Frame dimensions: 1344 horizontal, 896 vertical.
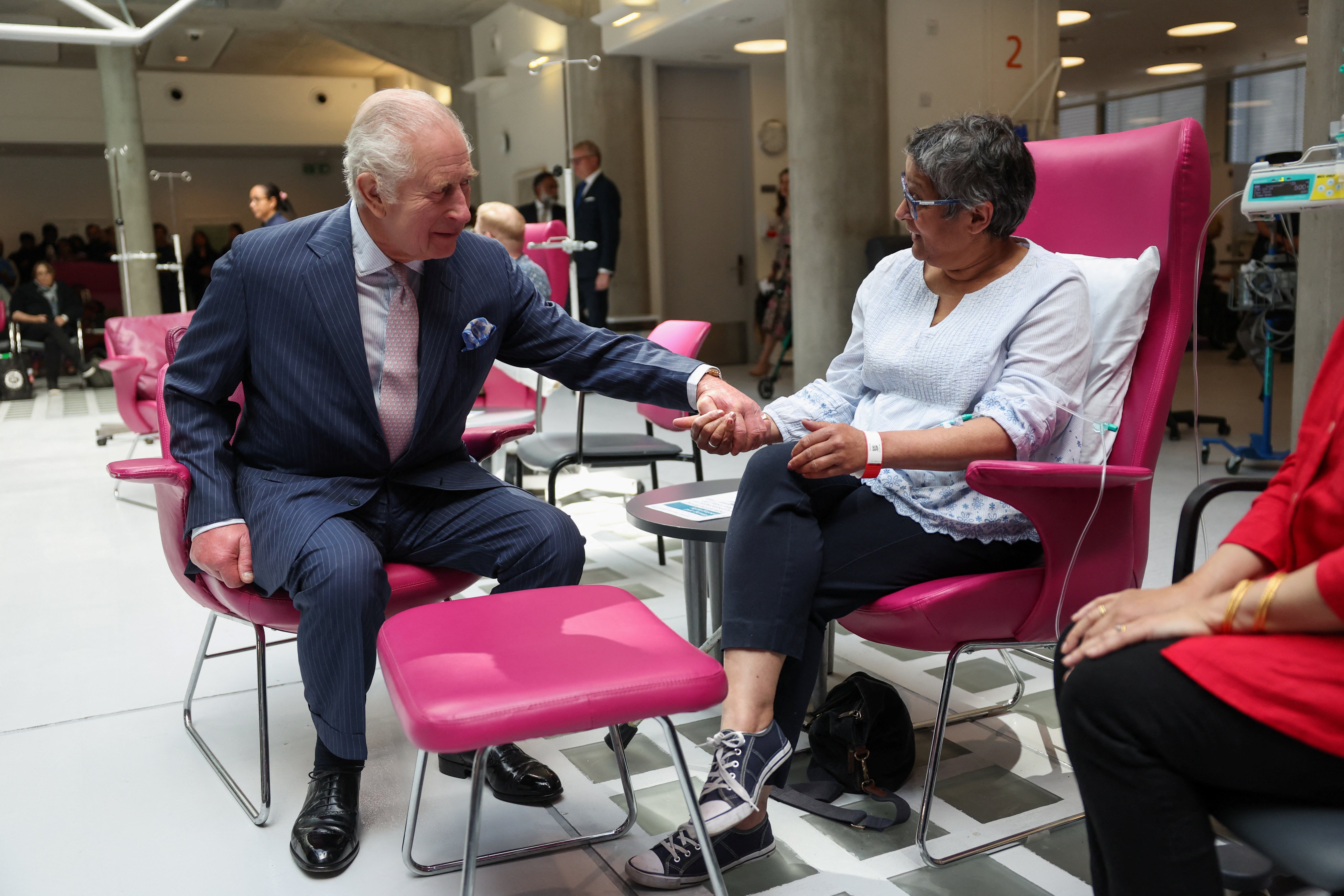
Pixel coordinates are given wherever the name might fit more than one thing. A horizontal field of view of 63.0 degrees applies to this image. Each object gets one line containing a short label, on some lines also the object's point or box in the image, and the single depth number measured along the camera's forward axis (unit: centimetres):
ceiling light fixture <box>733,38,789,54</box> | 962
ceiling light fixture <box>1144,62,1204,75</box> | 1345
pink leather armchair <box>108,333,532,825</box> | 195
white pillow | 195
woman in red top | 111
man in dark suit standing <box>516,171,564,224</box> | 783
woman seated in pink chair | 175
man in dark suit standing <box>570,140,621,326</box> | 791
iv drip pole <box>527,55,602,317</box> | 495
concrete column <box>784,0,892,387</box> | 723
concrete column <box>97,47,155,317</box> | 1126
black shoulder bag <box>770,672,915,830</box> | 202
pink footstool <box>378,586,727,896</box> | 129
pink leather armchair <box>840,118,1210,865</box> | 175
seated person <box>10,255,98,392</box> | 1057
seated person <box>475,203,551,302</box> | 452
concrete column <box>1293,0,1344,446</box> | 452
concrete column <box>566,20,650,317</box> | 985
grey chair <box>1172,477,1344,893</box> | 102
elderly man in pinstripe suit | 190
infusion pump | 180
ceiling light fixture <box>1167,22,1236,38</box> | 1109
